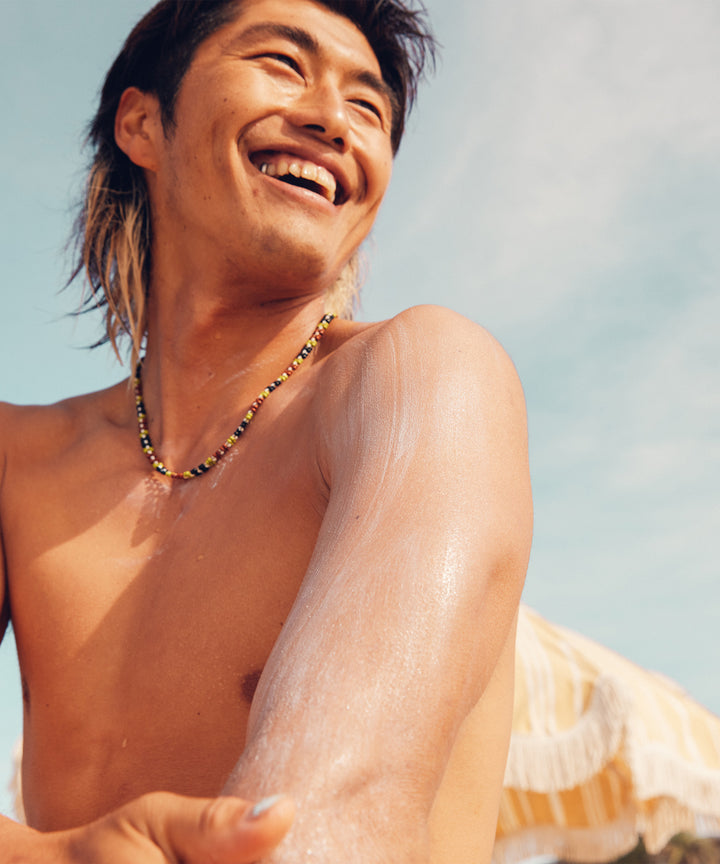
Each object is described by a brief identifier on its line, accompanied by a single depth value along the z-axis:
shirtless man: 0.65
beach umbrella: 1.89
